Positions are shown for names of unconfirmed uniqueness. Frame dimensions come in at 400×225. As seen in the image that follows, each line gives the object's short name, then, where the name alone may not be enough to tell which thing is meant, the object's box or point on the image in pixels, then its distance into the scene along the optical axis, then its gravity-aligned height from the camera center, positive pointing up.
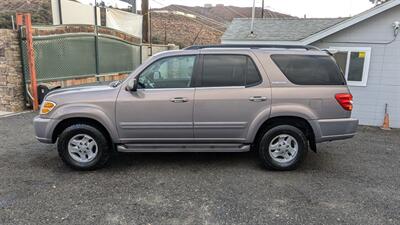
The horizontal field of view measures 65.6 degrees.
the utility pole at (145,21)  15.72 +2.18
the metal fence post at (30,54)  8.24 +0.20
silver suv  4.51 -0.63
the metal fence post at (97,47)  11.47 +0.58
